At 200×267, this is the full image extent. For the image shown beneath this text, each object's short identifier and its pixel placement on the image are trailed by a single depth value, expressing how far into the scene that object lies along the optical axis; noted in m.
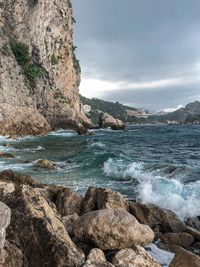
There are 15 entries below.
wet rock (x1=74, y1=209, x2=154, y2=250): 4.39
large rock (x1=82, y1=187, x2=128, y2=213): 5.97
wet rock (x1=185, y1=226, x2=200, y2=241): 5.45
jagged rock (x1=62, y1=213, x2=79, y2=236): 4.60
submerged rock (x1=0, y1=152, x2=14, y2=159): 15.58
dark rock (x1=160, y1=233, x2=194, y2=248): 5.24
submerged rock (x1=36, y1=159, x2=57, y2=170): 12.96
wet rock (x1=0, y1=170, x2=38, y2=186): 8.04
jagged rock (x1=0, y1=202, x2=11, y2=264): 2.97
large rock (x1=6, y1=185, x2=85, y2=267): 3.35
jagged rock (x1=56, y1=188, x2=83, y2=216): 6.18
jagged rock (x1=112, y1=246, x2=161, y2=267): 3.62
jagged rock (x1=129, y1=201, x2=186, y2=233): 5.86
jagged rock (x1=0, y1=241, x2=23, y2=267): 3.07
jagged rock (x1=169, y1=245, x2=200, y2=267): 3.92
